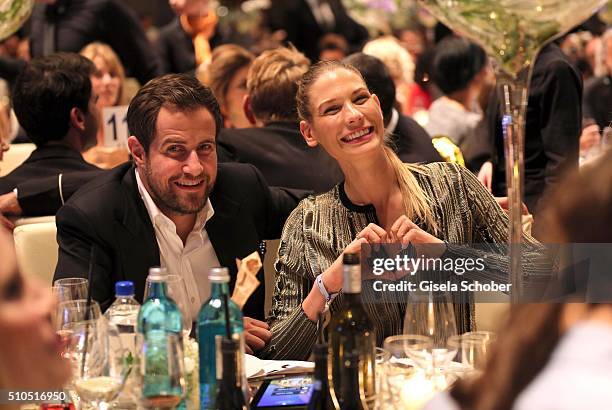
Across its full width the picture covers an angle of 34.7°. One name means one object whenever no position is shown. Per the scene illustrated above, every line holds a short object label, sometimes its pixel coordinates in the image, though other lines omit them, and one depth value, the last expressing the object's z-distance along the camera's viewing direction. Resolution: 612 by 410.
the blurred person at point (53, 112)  3.75
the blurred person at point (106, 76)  5.40
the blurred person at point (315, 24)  9.87
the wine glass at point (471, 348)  1.86
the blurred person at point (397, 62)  6.79
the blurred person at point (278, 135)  3.83
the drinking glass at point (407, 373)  1.79
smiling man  2.76
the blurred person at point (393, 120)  3.80
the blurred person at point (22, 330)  0.89
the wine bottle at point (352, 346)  1.75
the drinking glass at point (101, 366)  1.84
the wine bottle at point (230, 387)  1.69
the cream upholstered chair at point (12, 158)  4.67
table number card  4.30
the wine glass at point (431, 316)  2.02
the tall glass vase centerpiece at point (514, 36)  1.61
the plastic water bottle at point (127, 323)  1.87
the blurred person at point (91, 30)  6.29
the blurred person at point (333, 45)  8.64
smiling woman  2.77
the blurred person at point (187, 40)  6.83
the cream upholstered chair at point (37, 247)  3.10
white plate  2.13
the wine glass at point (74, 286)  2.27
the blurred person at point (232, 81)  4.77
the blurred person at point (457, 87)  5.84
